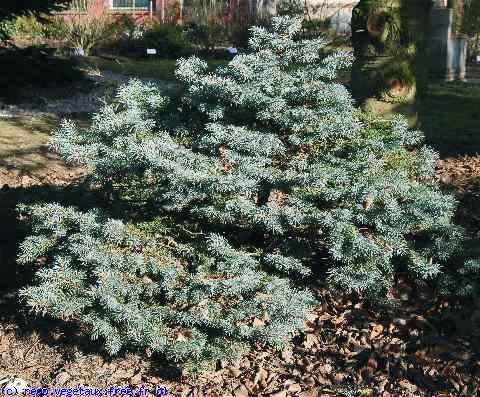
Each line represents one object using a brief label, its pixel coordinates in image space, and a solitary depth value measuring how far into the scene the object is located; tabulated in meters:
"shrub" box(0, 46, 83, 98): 10.90
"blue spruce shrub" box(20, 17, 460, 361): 3.37
